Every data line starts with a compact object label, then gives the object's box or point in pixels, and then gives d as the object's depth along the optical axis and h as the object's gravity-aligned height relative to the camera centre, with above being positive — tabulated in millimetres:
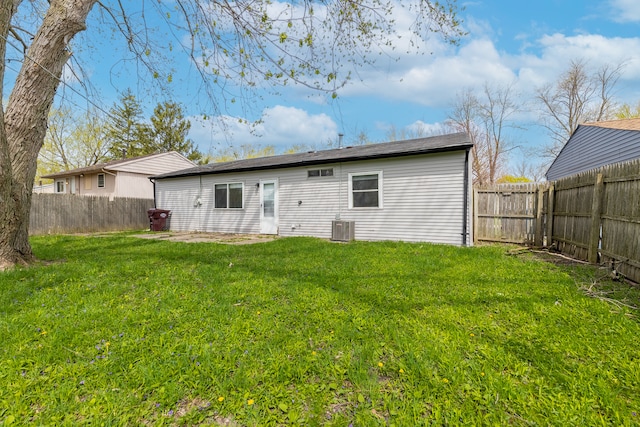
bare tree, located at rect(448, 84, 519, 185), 22641 +6564
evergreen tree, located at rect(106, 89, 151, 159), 25814 +5627
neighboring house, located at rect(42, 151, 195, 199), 17562 +1692
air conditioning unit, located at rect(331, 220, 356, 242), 9016 -830
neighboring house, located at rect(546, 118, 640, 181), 9846 +2446
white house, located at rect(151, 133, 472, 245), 8039 +392
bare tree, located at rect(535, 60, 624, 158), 19250 +7557
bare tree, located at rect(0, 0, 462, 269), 4391 +2577
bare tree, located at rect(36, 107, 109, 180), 22956 +4471
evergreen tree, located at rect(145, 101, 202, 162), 27062 +6975
